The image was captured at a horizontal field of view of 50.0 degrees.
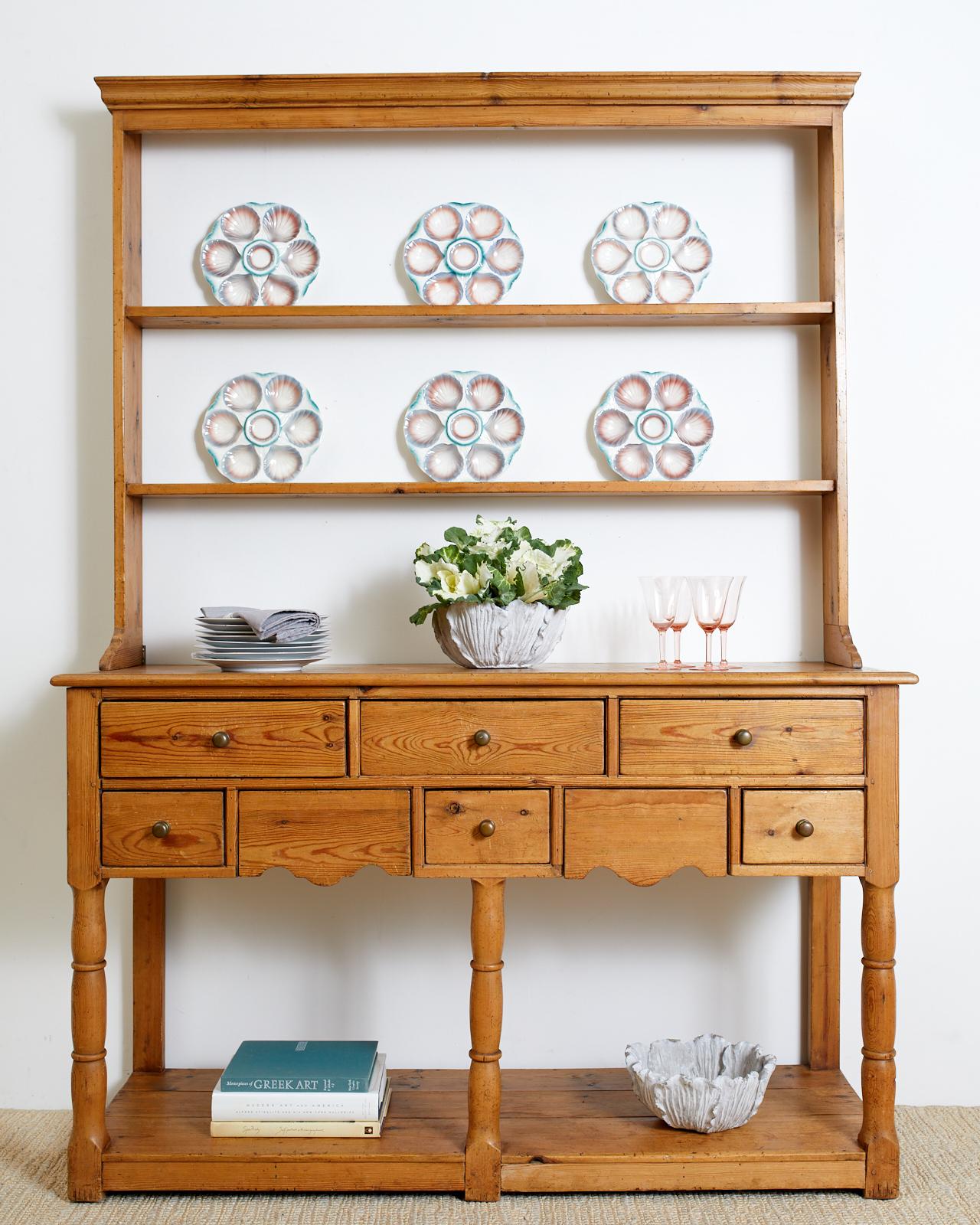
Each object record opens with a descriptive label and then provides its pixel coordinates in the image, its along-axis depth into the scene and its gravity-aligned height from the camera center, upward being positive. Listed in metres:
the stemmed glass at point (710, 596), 2.11 +0.04
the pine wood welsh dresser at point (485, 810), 1.93 -0.36
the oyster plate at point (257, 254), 2.36 +0.82
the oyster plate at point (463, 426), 2.36 +0.43
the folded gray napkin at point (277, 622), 2.01 -0.01
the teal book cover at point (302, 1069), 2.01 -0.88
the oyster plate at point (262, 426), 2.37 +0.43
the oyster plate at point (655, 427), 2.37 +0.42
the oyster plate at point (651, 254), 2.36 +0.81
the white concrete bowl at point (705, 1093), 1.95 -0.90
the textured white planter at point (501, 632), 1.99 -0.03
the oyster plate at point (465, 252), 2.36 +0.82
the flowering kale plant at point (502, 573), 1.99 +0.08
